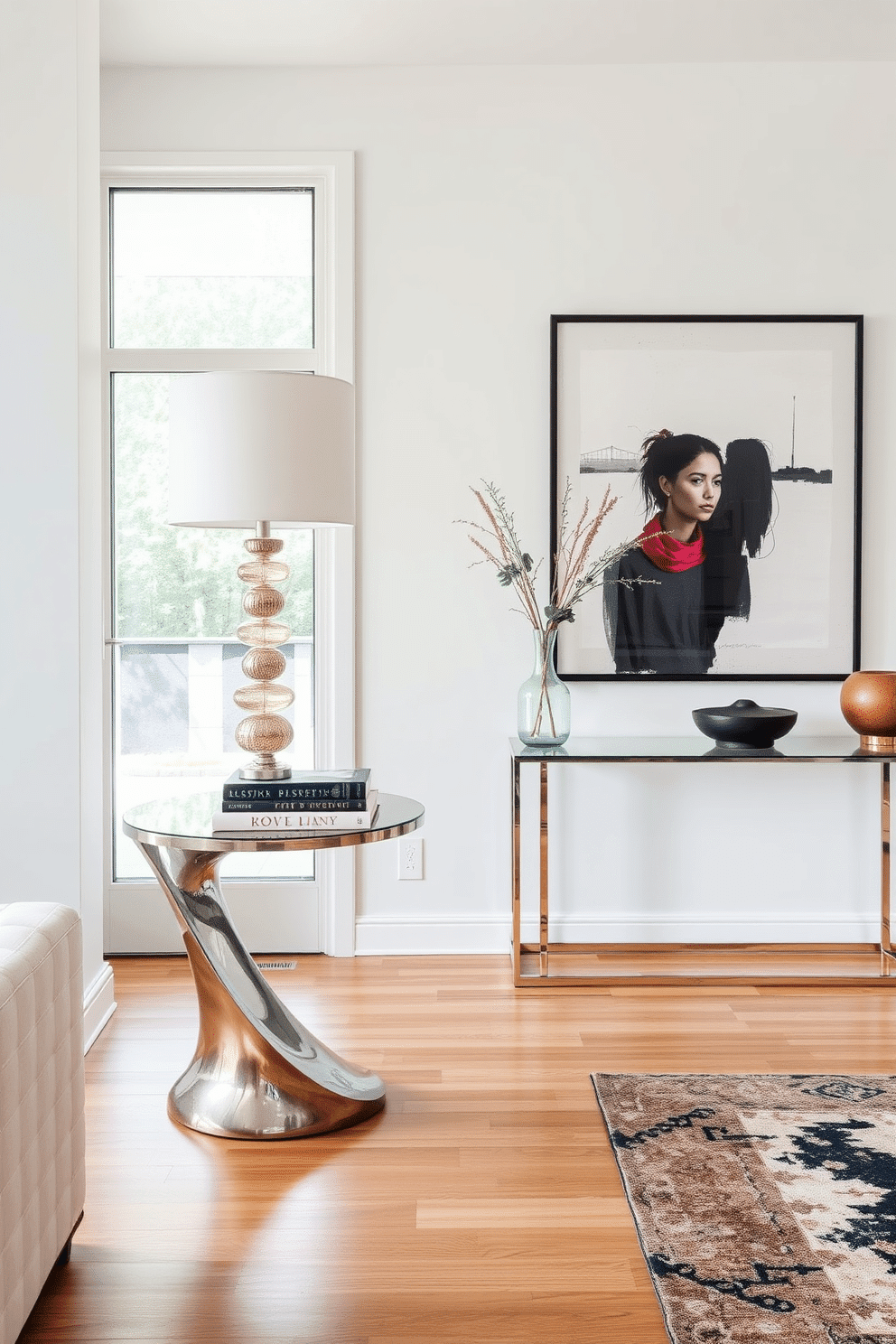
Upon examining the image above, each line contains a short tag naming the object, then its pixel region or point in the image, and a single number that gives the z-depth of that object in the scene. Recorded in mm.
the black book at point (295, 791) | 2107
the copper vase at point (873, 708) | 3129
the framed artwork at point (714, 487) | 3385
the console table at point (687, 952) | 3096
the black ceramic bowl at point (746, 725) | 3139
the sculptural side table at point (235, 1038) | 2211
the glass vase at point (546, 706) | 3182
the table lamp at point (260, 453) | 2182
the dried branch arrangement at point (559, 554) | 3320
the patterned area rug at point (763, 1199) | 1639
